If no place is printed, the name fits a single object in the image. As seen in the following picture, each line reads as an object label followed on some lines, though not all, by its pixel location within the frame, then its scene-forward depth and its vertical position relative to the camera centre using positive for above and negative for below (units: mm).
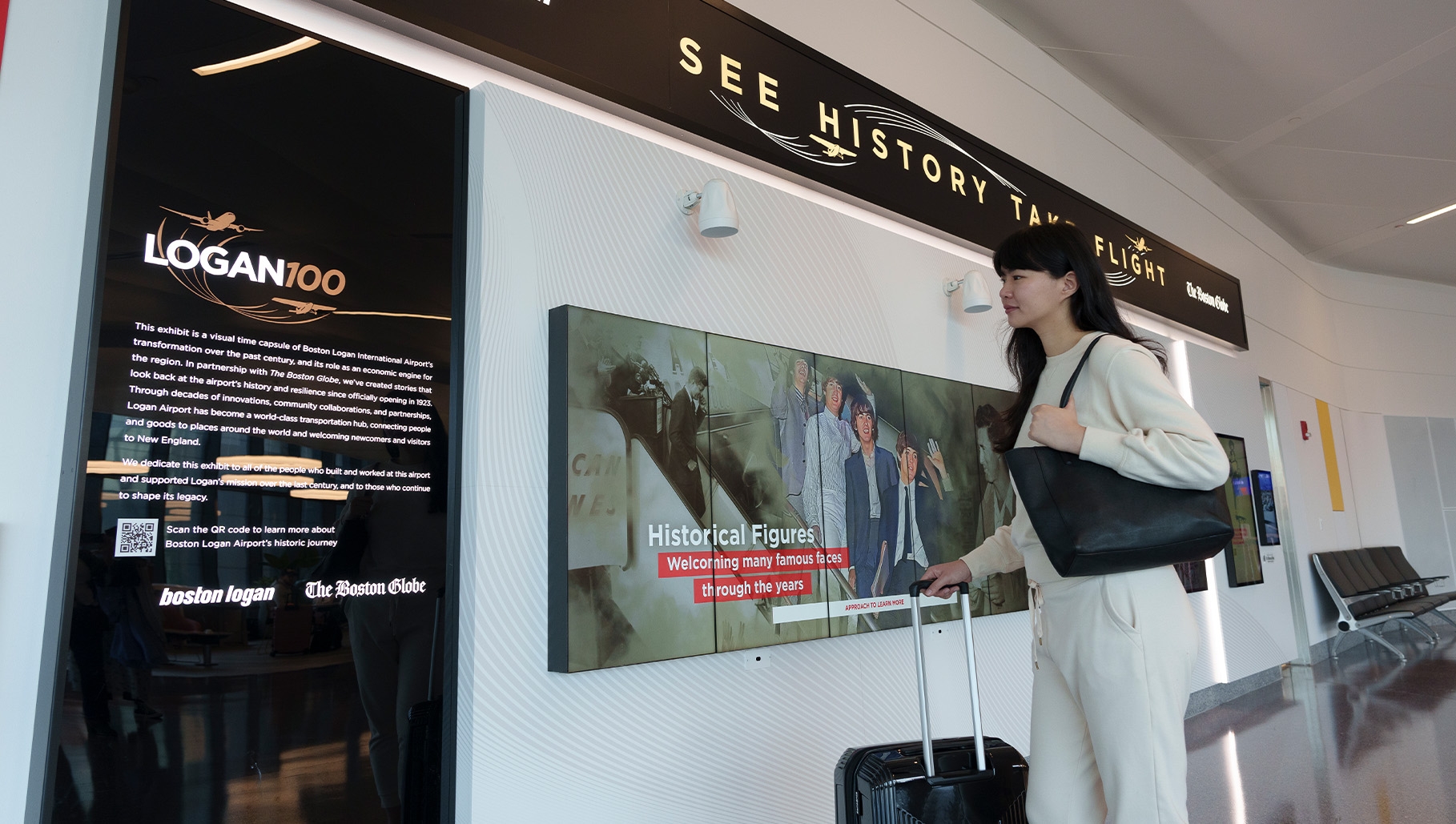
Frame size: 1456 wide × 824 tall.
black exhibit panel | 1638 +259
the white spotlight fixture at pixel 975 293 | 3848 +1157
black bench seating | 7719 -538
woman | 1452 -101
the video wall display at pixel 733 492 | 2334 +205
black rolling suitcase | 1840 -519
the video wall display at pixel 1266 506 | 6887 +270
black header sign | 2510 +1703
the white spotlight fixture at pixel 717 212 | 2652 +1081
